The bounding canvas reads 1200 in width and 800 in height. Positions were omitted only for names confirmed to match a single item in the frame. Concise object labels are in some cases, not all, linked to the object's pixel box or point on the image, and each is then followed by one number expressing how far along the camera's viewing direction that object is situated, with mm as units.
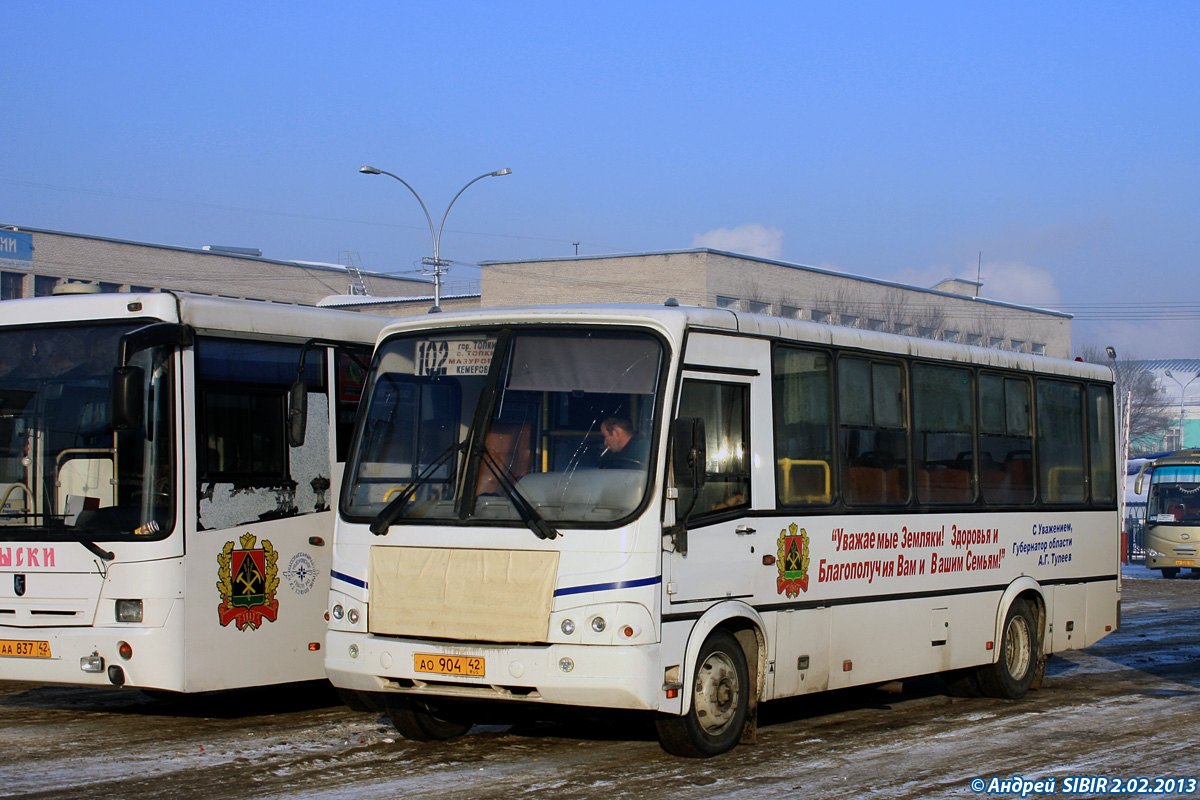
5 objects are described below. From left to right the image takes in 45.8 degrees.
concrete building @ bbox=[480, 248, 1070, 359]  57125
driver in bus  8227
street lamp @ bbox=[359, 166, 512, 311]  34125
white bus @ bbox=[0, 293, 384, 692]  9414
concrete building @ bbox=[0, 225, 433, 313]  61312
